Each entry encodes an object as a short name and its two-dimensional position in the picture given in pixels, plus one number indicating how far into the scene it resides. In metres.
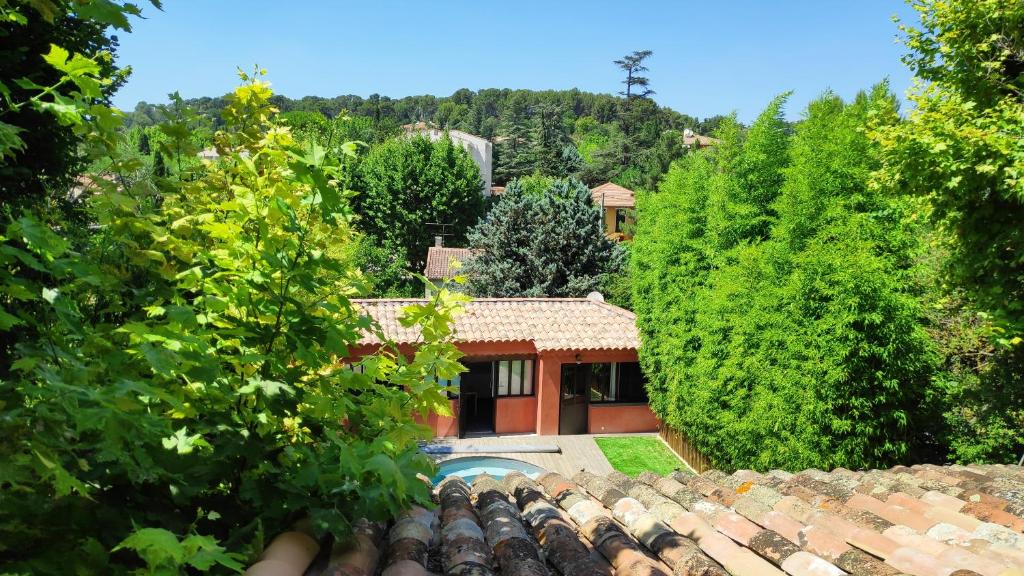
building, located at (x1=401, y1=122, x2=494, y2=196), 47.93
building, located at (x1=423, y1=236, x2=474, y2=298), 27.04
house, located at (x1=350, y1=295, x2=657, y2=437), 16.08
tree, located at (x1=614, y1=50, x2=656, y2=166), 96.13
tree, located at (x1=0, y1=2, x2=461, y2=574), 1.70
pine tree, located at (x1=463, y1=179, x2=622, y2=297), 22.16
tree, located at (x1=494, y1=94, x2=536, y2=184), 63.28
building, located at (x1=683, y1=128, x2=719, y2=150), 57.56
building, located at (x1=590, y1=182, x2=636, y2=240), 41.78
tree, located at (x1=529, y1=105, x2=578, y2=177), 59.81
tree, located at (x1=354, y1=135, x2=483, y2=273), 32.69
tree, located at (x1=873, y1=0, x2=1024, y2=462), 6.41
